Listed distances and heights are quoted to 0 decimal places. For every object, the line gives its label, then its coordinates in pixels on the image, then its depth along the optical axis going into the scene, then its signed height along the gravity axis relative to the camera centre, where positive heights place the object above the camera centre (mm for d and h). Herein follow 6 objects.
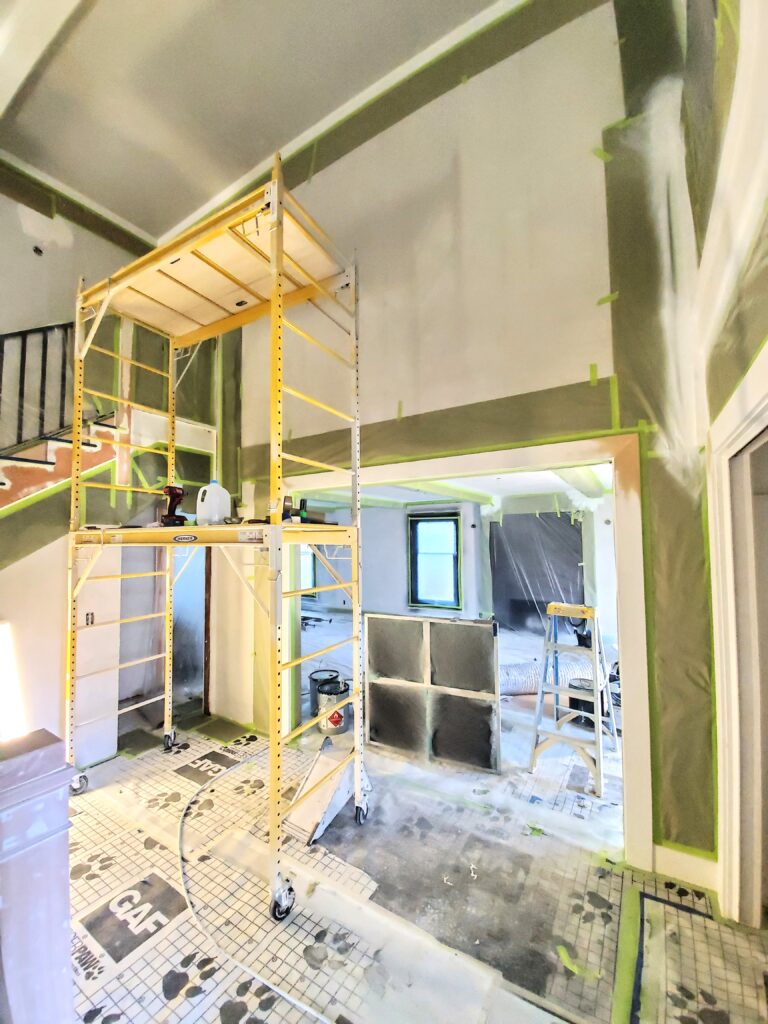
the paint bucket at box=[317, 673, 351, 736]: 3049 -1344
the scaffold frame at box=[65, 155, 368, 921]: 1706 +1263
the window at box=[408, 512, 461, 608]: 6504 -450
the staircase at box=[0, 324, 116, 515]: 2656 +838
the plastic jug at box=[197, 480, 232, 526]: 2197 +155
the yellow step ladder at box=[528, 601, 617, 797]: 2463 -1154
